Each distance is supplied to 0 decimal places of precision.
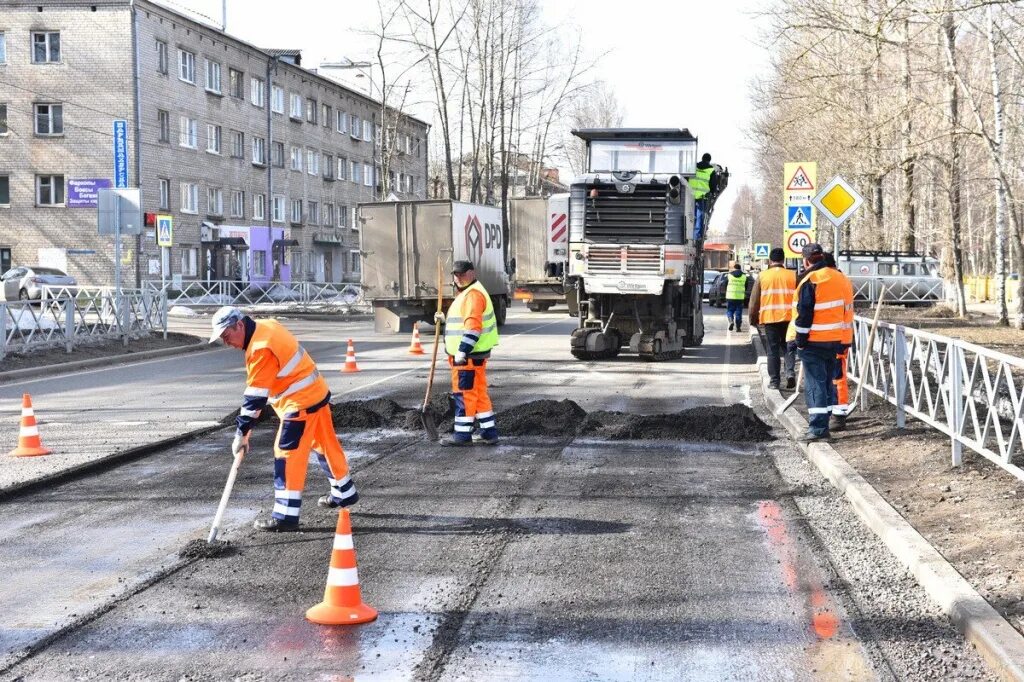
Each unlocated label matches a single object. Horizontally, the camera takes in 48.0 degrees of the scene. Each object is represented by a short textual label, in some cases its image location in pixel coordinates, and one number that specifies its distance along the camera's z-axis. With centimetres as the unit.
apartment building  4091
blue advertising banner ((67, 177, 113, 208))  3809
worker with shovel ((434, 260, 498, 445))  1039
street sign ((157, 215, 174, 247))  2938
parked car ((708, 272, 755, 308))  4038
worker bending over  693
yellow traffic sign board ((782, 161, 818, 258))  1684
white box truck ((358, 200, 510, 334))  2647
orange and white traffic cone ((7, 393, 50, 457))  1000
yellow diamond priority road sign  1521
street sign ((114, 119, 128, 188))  3972
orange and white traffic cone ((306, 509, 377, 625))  523
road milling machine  1877
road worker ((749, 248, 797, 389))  1426
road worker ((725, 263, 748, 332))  2771
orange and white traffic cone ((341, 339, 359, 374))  1812
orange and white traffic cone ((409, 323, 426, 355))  2151
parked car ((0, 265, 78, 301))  3520
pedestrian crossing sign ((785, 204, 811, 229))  1695
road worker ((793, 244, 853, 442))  1034
